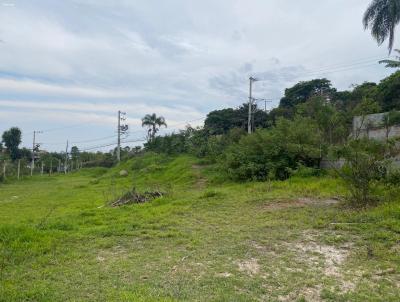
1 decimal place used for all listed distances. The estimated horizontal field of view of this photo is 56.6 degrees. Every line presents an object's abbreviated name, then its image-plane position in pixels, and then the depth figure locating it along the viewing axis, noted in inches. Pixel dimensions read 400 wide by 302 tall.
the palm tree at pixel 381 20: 784.3
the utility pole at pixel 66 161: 1966.0
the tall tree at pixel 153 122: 1700.3
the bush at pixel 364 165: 329.7
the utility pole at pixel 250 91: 1106.2
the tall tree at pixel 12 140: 1851.6
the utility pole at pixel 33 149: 1838.8
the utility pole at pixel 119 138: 1673.2
